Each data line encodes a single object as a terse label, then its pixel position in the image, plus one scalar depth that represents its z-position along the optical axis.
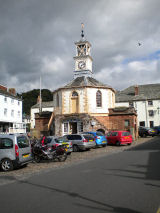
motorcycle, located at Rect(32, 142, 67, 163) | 13.32
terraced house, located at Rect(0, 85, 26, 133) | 45.44
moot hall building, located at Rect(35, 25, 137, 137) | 30.08
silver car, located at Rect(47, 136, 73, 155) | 15.24
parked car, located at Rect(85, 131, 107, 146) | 20.92
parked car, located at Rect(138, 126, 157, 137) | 34.12
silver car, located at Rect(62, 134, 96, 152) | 18.17
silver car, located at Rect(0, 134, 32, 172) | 10.56
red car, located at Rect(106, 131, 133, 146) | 22.37
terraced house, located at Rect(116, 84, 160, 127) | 51.22
